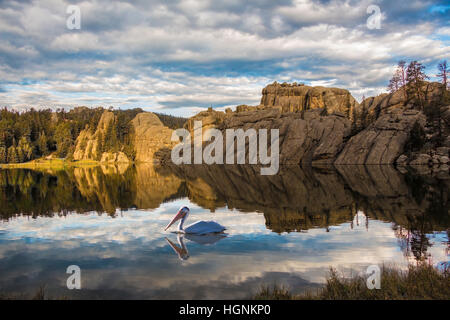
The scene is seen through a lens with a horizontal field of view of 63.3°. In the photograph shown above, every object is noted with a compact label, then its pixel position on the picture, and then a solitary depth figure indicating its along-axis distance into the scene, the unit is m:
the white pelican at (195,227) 15.43
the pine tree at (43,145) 162.38
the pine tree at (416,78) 86.94
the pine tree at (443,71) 92.81
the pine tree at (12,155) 143.50
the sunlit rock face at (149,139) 148.88
